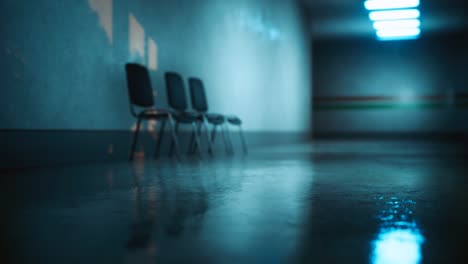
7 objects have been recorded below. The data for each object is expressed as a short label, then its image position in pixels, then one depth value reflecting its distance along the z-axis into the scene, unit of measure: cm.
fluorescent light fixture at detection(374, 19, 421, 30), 1191
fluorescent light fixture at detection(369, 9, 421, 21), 1088
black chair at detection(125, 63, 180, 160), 415
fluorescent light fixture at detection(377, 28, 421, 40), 1295
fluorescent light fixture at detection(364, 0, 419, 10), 1009
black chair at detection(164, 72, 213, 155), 450
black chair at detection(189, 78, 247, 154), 521
